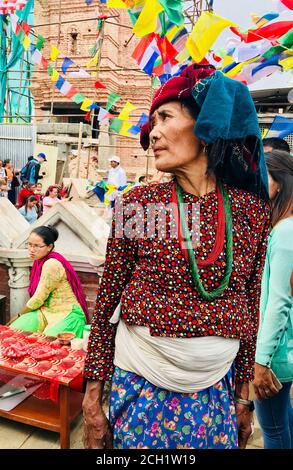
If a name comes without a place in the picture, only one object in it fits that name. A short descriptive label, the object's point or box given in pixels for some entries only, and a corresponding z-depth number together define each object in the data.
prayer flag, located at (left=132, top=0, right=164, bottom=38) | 3.01
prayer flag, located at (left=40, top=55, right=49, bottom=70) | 7.47
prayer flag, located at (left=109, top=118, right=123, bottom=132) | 5.74
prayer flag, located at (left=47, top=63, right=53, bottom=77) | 7.08
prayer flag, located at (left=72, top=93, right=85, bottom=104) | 7.22
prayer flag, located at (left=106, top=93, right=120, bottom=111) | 6.75
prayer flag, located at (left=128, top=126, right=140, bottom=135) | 5.78
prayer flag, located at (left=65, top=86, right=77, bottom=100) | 7.37
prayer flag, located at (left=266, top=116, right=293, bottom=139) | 3.96
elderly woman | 1.17
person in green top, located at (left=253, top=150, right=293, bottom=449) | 1.61
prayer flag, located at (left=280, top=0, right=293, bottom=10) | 2.93
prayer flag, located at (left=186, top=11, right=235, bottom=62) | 2.74
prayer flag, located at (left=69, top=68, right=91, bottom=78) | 7.85
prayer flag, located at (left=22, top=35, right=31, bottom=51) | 7.55
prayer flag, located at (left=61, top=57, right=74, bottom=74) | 7.31
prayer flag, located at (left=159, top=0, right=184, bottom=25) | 3.16
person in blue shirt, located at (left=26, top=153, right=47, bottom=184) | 9.88
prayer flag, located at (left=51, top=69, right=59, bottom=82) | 7.13
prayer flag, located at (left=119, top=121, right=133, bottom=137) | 5.75
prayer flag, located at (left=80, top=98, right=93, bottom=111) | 6.52
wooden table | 2.30
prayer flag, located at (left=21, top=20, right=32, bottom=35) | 7.40
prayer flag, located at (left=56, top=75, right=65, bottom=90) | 7.29
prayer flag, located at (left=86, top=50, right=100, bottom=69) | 7.96
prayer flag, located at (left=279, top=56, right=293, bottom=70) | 3.31
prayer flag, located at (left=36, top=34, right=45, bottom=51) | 7.53
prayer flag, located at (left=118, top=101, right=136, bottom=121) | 5.61
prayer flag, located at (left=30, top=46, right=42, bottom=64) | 7.30
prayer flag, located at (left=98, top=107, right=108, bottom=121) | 6.74
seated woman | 3.11
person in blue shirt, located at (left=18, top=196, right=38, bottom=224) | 7.26
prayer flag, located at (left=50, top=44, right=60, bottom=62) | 7.07
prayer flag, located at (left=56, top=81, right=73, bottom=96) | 7.39
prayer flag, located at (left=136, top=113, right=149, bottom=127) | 5.22
